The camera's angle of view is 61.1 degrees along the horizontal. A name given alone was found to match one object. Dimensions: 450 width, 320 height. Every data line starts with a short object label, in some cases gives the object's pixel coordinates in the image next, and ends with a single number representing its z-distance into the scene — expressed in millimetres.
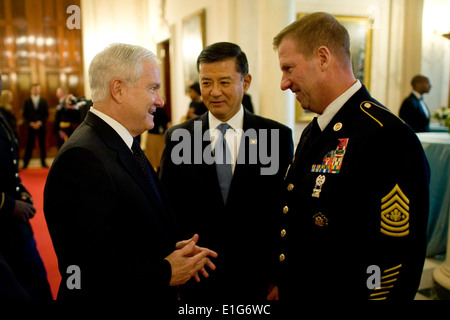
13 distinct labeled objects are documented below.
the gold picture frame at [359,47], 6219
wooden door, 9484
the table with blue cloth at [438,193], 3535
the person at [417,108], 5574
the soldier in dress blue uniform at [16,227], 2172
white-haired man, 1131
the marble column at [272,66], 4199
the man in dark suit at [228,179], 1745
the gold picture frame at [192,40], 6266
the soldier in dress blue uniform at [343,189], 1092
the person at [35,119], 8758
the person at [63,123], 7781
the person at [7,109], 7227
